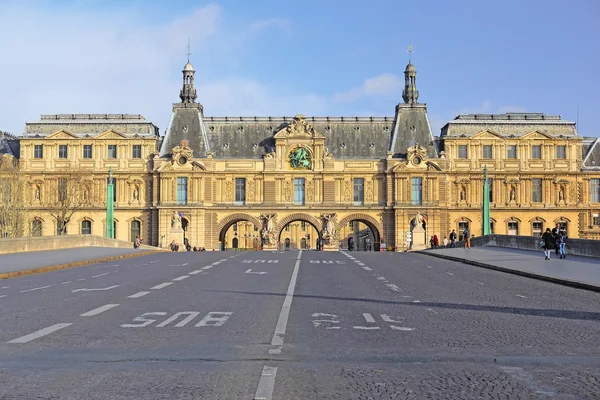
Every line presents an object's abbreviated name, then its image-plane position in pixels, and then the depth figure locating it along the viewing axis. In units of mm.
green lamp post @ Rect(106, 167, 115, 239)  67750
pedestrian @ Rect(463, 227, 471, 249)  55281
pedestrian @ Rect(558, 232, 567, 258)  38625
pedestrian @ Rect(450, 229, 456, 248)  64600
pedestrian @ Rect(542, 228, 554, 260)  36847
